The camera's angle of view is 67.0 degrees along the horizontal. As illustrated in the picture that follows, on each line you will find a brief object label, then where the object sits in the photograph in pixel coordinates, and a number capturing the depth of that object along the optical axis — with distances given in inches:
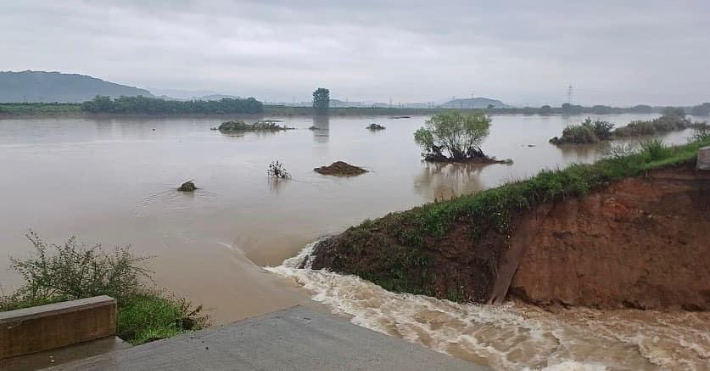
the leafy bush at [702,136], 710.0
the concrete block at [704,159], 480.7
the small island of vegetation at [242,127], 2984.7
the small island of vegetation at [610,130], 2142.0
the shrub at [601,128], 2202.3
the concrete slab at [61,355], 224.5
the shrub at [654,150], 536.1
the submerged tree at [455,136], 1535.4
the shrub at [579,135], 2130.9
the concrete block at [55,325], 230.5
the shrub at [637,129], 2394.2
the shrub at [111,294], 292.5
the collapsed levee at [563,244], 455.5
